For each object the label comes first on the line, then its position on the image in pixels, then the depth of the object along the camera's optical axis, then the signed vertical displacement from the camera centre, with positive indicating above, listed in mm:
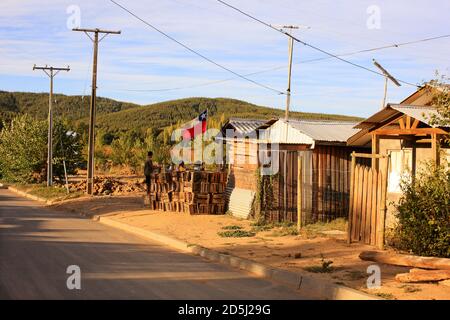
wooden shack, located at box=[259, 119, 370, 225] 18828 -468
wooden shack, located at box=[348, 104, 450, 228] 14380 +776
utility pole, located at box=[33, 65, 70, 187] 42688 +1105
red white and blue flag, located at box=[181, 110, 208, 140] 24512 +1358
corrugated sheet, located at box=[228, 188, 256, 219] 19688 -1271
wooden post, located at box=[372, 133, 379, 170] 15281 +567
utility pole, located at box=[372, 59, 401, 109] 30167 +4507
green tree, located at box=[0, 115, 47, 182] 46531 +540
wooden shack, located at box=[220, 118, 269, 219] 19750 -410
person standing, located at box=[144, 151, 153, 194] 25481 -462
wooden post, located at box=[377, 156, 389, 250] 13138 -859
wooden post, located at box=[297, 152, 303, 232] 16438 -764
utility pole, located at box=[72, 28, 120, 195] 31594 +2466
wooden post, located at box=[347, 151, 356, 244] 14258 -892
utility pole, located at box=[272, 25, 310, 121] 30312 +4963
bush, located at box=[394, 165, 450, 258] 11469 -858
